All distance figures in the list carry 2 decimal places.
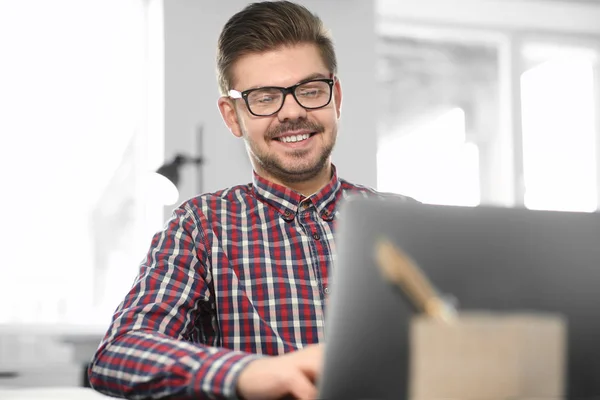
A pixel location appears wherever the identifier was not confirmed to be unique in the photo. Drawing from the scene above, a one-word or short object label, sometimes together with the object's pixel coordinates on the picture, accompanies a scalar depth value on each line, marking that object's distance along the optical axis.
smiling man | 1.29
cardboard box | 0.55
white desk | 1.30
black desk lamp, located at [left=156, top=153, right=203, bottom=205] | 2.97
